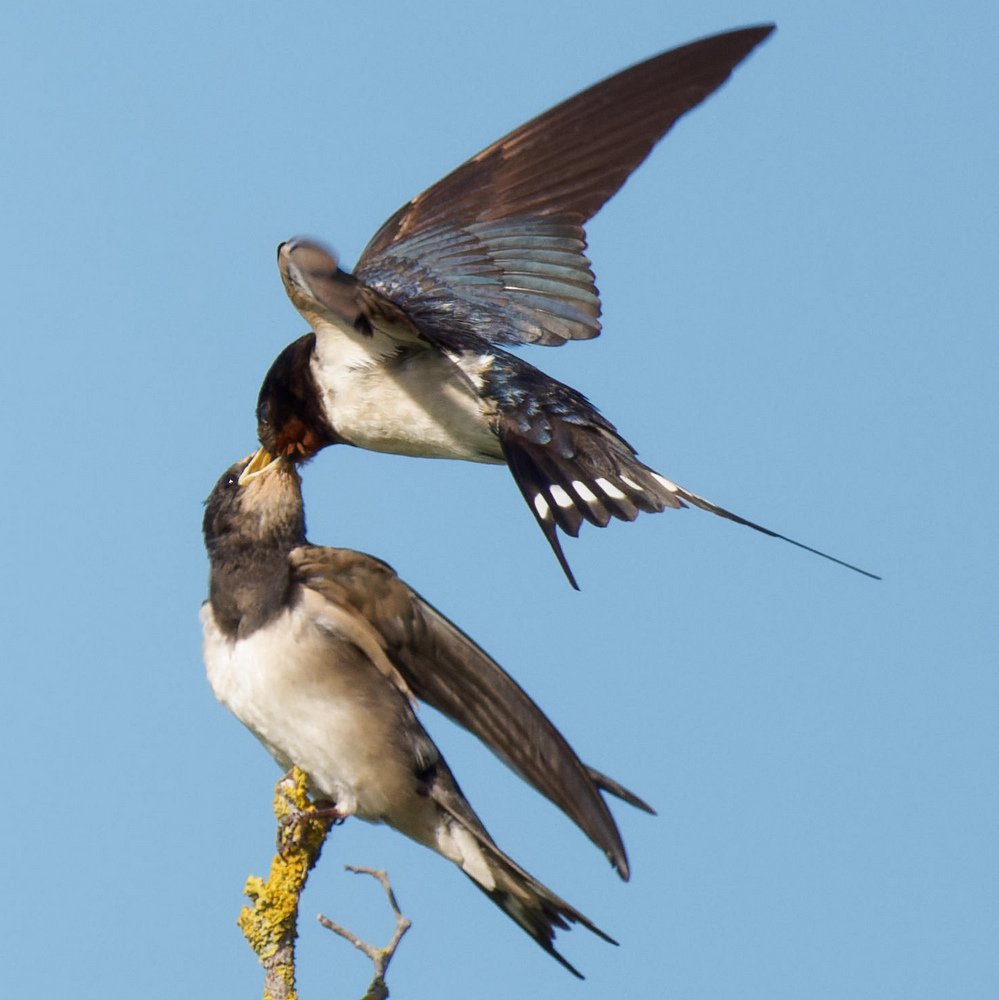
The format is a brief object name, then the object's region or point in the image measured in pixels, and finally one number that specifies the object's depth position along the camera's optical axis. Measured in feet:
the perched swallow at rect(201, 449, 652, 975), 28.60
